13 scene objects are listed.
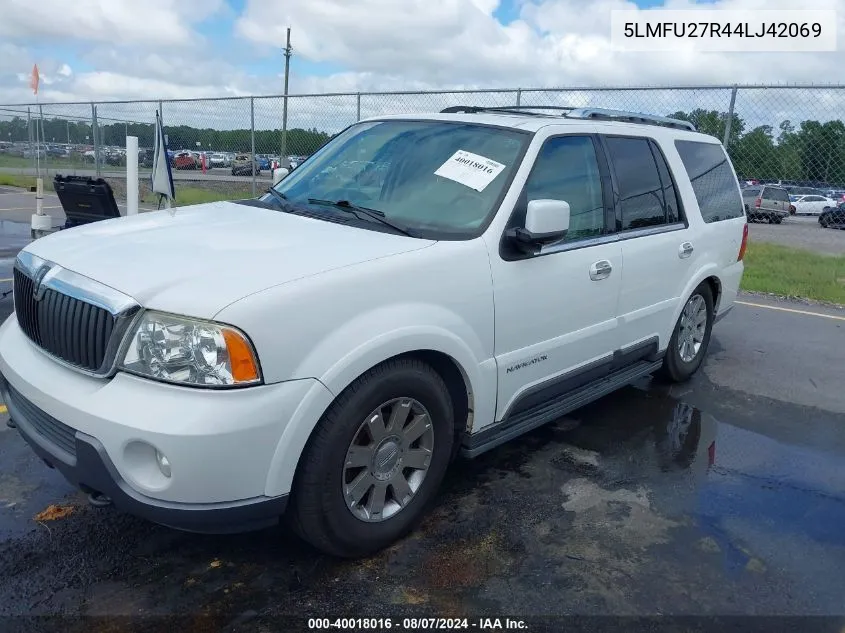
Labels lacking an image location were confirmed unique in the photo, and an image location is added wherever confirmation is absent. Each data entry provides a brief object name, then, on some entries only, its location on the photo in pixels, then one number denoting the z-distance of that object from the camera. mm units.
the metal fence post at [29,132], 20516
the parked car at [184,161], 18375
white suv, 2465
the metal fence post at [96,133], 17484
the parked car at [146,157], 18430
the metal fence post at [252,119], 13716
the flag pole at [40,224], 7216
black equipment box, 7078
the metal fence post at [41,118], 20141
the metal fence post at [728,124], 10025
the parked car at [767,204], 22000
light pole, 13306
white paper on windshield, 3539
